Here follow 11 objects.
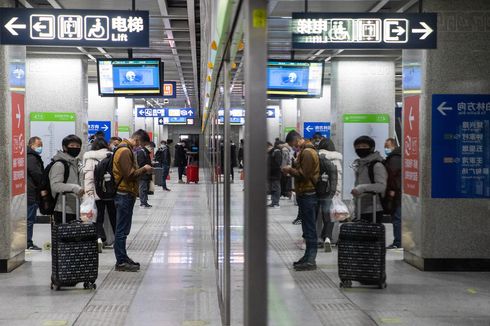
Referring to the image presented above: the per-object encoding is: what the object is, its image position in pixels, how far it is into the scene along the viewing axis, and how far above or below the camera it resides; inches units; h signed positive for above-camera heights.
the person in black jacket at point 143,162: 364.1 -17.4
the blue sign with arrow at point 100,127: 705.0 +11.5
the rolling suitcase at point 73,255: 267.1 -46.4
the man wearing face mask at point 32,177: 365.4 -21.0
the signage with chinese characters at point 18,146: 319.9 -3.9
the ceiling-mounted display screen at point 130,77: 463.2 +42.4
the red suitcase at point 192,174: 1082.1 -58.3
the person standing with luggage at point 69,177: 287.0 -16.7
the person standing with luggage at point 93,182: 361.4 -23.6
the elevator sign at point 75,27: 280.8 +47.1
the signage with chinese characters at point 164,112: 1182.9 +46.7
